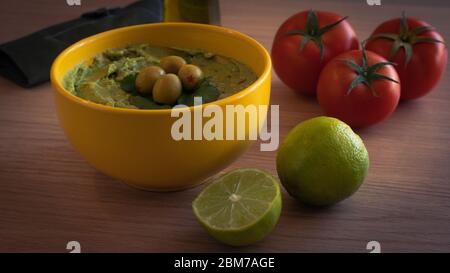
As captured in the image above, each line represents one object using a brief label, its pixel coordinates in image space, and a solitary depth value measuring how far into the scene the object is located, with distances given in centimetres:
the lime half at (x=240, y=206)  74
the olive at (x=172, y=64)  91
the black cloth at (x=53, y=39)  120
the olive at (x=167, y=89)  85
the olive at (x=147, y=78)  88
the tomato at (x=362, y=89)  102
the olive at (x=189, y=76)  88
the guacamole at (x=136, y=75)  87
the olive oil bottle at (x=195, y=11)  123
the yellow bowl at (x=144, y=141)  76
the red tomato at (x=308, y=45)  113
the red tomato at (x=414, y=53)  110
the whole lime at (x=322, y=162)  80
